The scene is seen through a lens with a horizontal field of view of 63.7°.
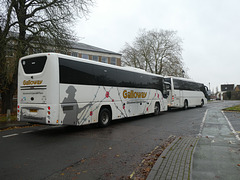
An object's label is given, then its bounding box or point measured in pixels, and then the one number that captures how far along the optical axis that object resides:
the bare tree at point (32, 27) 13.55
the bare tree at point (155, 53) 42.62
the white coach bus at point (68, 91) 7.51
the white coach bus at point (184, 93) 19.44
